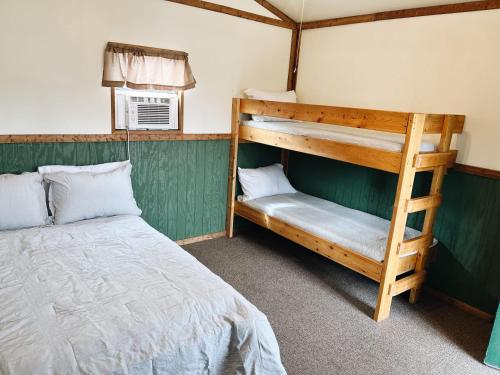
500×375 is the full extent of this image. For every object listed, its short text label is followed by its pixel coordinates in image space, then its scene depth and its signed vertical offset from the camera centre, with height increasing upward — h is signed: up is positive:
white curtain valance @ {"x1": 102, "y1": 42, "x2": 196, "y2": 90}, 2.94 +0.20
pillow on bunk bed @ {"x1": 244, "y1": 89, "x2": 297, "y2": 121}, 3.72 +0.06
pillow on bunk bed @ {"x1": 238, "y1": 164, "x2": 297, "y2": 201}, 3.85 -0.84
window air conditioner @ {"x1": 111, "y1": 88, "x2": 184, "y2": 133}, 3.10 -0.15
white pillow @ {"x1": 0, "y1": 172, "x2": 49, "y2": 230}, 2.43 -0.77
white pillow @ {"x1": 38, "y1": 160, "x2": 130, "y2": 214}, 2.72 -0.61
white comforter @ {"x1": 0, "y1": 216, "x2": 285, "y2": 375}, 1.43 -0.96
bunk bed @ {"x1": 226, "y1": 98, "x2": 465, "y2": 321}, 2.46 -0.37
